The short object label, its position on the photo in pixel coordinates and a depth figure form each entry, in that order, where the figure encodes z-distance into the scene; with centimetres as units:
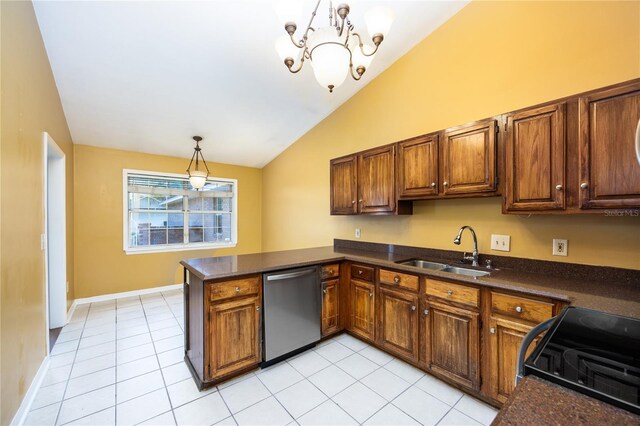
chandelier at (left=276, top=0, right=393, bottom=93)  150
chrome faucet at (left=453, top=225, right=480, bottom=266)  223
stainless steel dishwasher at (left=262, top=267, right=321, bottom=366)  227
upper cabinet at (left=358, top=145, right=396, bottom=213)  274
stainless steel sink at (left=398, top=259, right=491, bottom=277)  221
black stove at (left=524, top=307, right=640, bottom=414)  65
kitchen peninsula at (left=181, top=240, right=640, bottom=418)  166
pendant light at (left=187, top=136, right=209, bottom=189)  375
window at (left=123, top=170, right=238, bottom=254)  439
